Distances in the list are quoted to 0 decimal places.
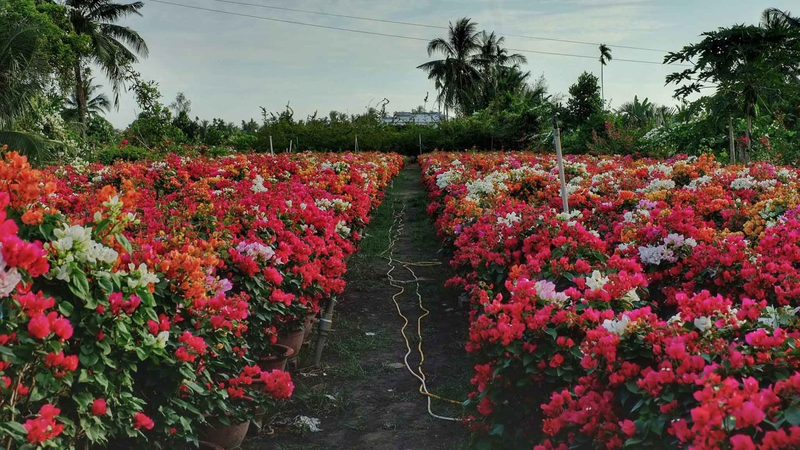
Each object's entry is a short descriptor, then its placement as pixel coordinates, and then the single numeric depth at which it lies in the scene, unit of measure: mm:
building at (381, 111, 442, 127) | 37041
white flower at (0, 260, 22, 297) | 2141
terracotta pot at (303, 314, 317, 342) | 5748
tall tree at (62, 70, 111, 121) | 32312
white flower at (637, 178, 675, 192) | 7508
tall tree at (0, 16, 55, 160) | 16703
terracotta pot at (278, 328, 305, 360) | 5221
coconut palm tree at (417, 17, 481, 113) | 43719
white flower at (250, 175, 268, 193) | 7876
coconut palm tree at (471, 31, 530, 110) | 43531
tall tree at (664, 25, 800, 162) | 11047
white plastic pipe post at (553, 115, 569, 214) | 5071
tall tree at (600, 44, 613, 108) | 45938
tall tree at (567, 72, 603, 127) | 25422
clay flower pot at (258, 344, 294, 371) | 4684
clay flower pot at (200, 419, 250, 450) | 3678
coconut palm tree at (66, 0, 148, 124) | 29422
